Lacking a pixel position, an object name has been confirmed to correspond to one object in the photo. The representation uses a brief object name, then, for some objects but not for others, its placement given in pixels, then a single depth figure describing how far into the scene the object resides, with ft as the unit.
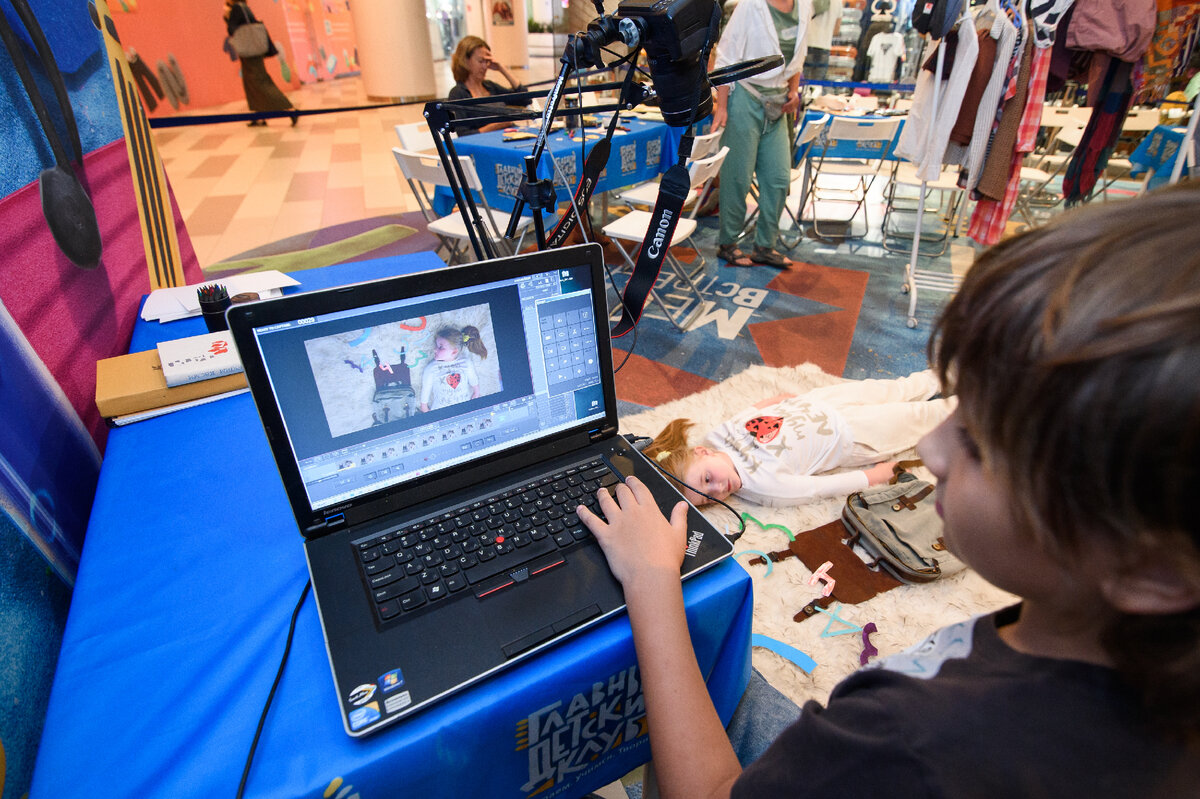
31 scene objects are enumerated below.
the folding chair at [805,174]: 12.81
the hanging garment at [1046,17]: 6.91
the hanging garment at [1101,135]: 8.13
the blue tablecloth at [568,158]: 9.28
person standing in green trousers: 10.11
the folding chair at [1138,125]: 12.90
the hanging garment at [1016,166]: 7.24
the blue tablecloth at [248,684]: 1.61
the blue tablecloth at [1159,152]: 10.15
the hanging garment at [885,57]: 20.79
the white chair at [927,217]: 12.96
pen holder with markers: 3.91
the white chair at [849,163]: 11.69
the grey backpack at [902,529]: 4.93
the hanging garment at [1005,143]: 7.20
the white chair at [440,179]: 9.23
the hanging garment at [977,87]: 7.23
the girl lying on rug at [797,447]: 5.57
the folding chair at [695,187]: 9.27
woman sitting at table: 12.32
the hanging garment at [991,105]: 7.01
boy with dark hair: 0.92
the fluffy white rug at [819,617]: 4.31
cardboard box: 3.05
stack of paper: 4.45
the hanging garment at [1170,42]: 7.68
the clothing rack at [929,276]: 7.63
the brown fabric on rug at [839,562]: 4.91
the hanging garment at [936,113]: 7.25
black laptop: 1.89
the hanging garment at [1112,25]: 7.16
